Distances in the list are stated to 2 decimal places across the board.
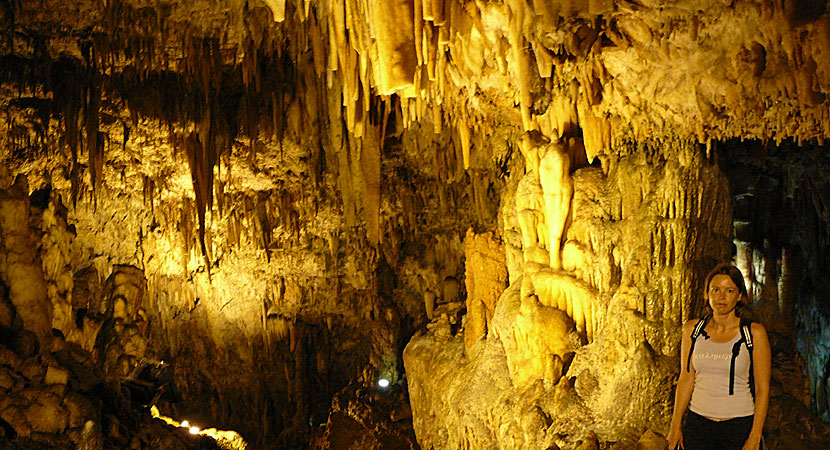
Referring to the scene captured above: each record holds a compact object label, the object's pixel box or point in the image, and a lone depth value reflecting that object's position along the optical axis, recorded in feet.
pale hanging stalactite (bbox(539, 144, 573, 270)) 20.34
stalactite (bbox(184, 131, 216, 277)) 30.71
